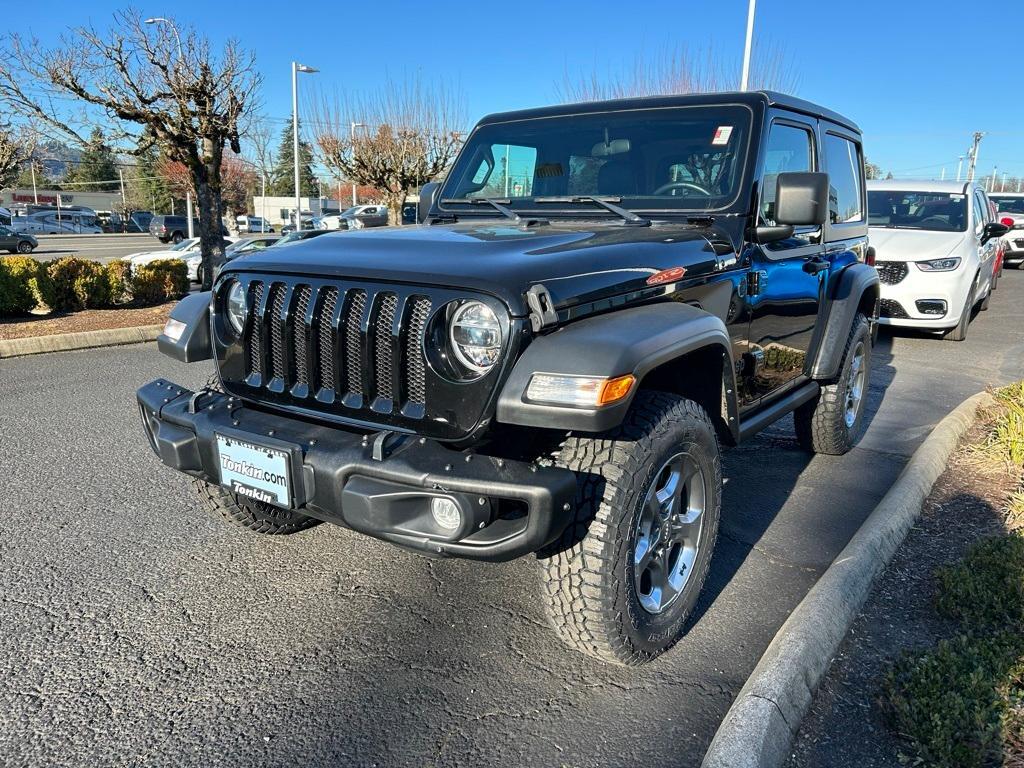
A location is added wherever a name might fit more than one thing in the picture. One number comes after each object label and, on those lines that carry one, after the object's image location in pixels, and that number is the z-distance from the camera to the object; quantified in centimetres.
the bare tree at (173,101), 1050
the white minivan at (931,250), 905
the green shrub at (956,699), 211
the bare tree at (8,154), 1486
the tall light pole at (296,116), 2638
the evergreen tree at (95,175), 7919
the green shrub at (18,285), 937
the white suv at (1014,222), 1888
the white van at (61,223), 4613
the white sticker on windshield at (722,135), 356
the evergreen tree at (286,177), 8262
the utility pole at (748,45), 1596
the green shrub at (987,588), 275
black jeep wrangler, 227
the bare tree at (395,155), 2108
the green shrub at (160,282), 1102
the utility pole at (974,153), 5807
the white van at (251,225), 5334
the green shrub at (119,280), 1055
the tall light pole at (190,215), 3338
